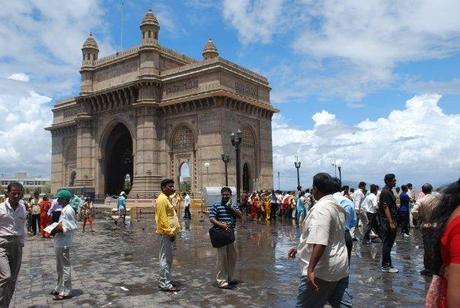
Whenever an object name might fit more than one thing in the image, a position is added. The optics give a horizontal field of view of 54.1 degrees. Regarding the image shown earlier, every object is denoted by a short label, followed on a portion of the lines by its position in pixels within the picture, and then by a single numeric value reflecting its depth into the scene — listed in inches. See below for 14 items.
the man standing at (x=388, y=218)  328.5
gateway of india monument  1406.3
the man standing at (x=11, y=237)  226.8
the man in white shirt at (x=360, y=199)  555.5
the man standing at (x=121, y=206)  903.1
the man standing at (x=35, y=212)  731.7
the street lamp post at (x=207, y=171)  1379.2
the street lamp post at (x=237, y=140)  914.0
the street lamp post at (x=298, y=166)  1567.4
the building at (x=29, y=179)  6748.0
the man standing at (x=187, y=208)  1003.0
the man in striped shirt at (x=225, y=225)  298.4
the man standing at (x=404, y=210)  592.6
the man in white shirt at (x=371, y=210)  497.0
